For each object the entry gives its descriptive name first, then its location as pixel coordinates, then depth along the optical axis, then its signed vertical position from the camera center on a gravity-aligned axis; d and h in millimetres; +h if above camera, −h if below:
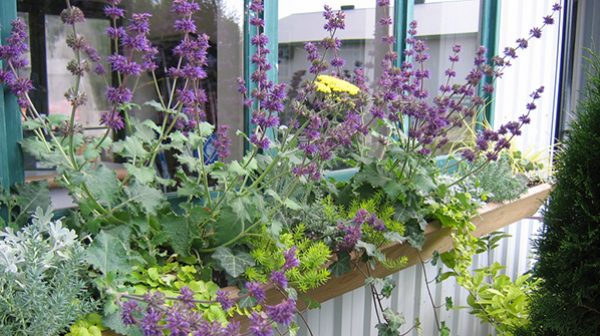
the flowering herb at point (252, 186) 1222 -294
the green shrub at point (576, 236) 1910 -511
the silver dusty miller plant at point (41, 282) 1023 -376
